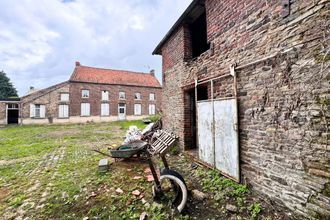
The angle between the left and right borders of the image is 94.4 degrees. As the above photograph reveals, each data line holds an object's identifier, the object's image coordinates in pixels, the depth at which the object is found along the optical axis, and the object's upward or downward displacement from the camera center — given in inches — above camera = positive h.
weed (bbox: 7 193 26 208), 120.6 -69.5
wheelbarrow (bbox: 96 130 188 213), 103.5 -59.6
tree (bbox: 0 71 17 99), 1333.7 +252.0
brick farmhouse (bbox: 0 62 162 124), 754.8 +83.3
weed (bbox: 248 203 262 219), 96.8 -64.8
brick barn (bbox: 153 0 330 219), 82.8 +8.9
